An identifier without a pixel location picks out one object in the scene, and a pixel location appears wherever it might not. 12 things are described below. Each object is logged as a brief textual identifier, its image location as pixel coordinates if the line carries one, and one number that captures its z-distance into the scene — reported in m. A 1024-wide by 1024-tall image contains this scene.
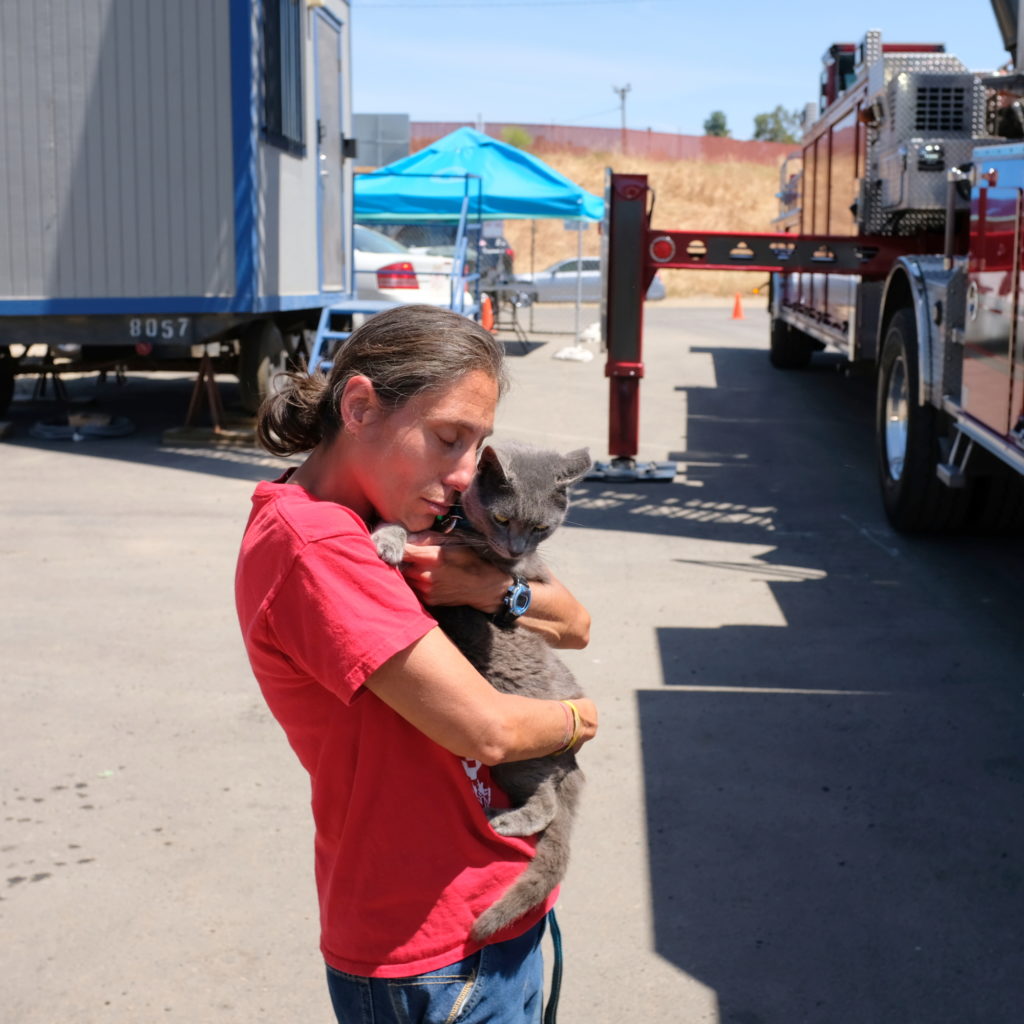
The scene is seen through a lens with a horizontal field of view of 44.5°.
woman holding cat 1.68
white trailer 9.80
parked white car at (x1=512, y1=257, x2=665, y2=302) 34.47
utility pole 74.44
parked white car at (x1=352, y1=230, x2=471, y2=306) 16.48
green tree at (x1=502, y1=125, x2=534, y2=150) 61.45
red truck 5.86
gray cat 1.96
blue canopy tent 18.20
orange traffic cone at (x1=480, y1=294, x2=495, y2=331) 21.42
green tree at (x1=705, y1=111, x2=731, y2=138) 99.19
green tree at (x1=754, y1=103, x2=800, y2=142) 92.12
